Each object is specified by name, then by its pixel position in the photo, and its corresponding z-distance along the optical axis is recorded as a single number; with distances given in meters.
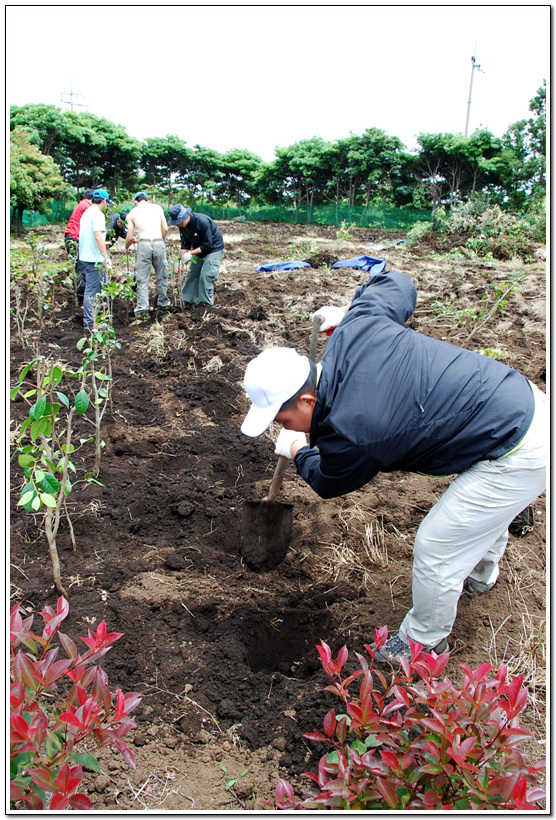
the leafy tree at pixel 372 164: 28.05
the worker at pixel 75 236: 6.95
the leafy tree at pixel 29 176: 15.16
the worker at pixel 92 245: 6.13
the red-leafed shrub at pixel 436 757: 1.13
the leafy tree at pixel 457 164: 25.86
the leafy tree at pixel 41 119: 22.42
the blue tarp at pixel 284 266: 10.44
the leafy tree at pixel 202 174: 30.50
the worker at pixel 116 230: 6.98
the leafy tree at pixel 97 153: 24.34
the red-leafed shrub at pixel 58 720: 1.12
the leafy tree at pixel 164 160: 29.30
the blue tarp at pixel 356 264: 10.29
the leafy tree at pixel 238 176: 30.98
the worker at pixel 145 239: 6.92
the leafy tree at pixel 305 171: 28.84
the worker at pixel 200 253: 7.05
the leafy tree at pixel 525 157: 25.22
